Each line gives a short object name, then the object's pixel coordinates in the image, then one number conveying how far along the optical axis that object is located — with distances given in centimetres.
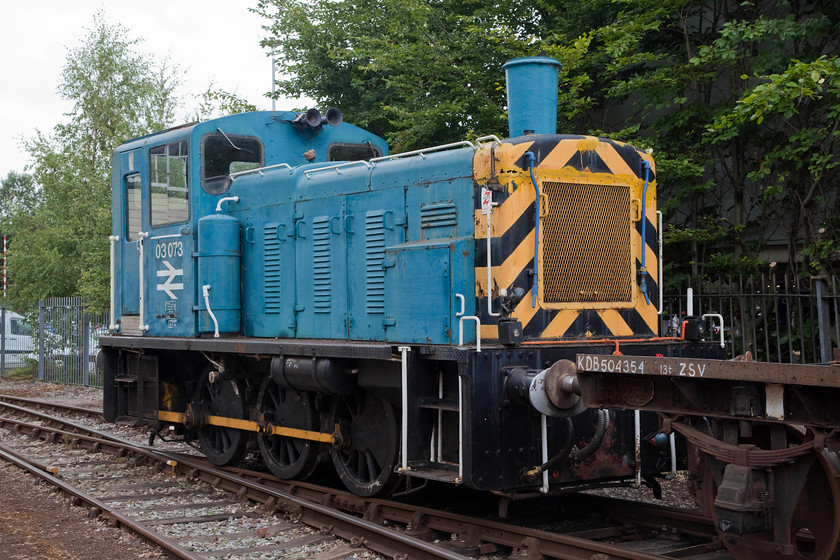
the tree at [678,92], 990
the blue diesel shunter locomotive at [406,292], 602
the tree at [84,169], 2233
